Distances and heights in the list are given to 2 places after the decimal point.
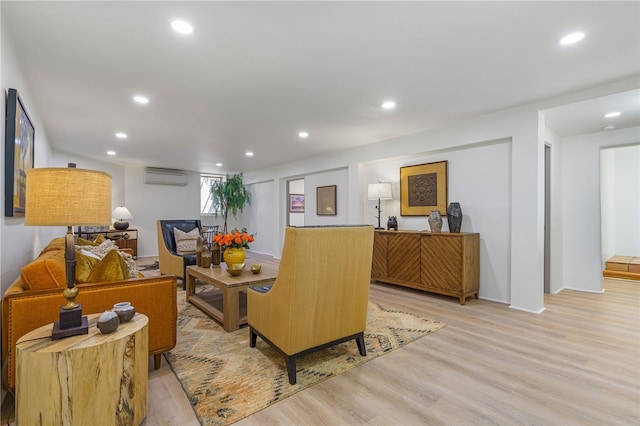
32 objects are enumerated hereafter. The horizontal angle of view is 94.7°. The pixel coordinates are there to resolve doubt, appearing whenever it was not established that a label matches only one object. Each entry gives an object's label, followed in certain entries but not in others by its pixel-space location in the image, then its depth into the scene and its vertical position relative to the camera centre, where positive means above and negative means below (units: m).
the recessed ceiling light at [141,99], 3.27 +1.29
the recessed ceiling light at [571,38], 2.13 +1.29
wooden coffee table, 2.80 -0.83
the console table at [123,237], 6.54 -0.53
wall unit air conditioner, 7.58 +0.98
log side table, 1.25 -0.73
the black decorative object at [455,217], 3.99 -0.06
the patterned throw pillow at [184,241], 4.82 -0.46
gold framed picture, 4.41 +0.38
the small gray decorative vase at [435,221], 4.12 -0.11
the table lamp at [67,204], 1.33 +0.05
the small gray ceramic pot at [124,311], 1.60 -0.54
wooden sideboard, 3.71 -0.66
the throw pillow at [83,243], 2.88 -0.29
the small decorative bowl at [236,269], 3.10 -0.58
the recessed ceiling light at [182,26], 1.98 +1.29
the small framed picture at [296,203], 7.84 +0.28
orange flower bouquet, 3.16 -0.29
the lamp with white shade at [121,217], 6.67 -0.08
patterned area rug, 1.76 -1.12
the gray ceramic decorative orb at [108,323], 1.44 -0.54
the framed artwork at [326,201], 6.26 +0.28
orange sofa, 1.55 -0.53
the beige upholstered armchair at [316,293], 1.86 -0.54
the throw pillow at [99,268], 1.87 -0.36
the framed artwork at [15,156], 1.97 +0.42
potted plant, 8.41 +0.53
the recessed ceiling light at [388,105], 3.41 +1.28
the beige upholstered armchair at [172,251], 4.37 -0.60
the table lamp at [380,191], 4.81 +0.36
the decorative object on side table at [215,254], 3.80 -0.53
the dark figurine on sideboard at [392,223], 4.76 -0.16
